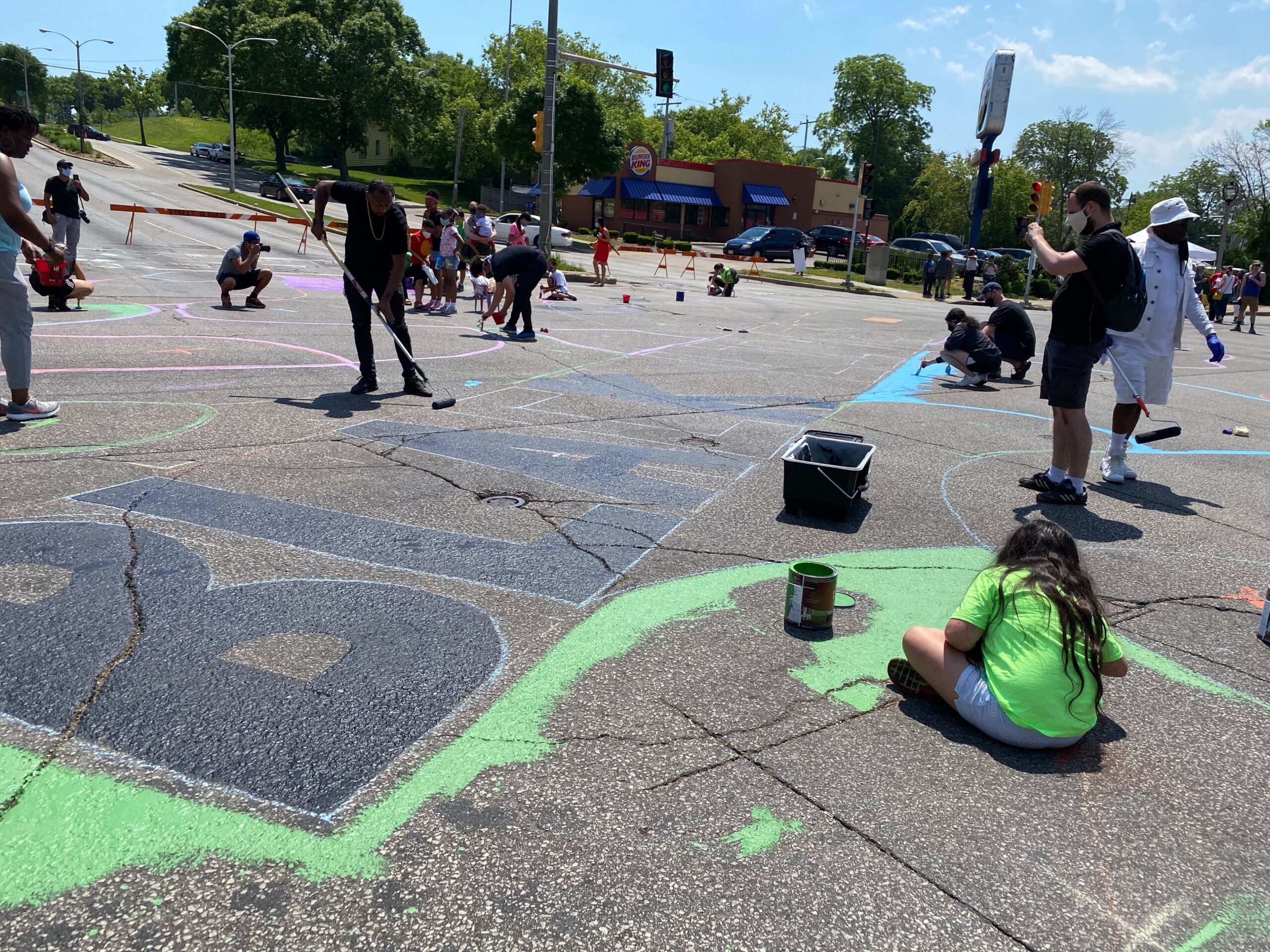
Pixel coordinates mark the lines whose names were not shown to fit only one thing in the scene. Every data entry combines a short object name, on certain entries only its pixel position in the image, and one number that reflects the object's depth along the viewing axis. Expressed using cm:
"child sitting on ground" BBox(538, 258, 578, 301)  1856
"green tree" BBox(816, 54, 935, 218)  9525
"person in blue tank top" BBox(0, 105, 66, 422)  608
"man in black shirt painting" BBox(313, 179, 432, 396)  823
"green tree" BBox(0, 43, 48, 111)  10981
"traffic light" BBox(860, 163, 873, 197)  3198
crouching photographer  1398
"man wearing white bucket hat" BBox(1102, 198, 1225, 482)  680
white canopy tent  2850
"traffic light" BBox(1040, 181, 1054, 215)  2464
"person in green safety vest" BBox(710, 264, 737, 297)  2602
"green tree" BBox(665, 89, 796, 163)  8144
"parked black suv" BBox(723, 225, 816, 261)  4656
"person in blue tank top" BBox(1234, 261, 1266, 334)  2531
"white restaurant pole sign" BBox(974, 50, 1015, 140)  3209
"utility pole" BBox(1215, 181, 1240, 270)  3177
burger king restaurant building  5738
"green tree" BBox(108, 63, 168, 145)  9600
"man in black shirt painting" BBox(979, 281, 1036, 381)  1230
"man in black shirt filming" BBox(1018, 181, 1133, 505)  601
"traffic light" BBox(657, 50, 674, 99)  2252
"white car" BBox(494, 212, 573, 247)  3681
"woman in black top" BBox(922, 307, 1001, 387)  1163
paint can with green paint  407
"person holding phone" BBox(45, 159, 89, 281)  1523
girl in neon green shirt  316
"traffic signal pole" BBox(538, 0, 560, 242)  2138
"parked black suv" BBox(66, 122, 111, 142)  7481
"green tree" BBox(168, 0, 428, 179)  6306
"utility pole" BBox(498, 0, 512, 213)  5269
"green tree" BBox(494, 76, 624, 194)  4078
